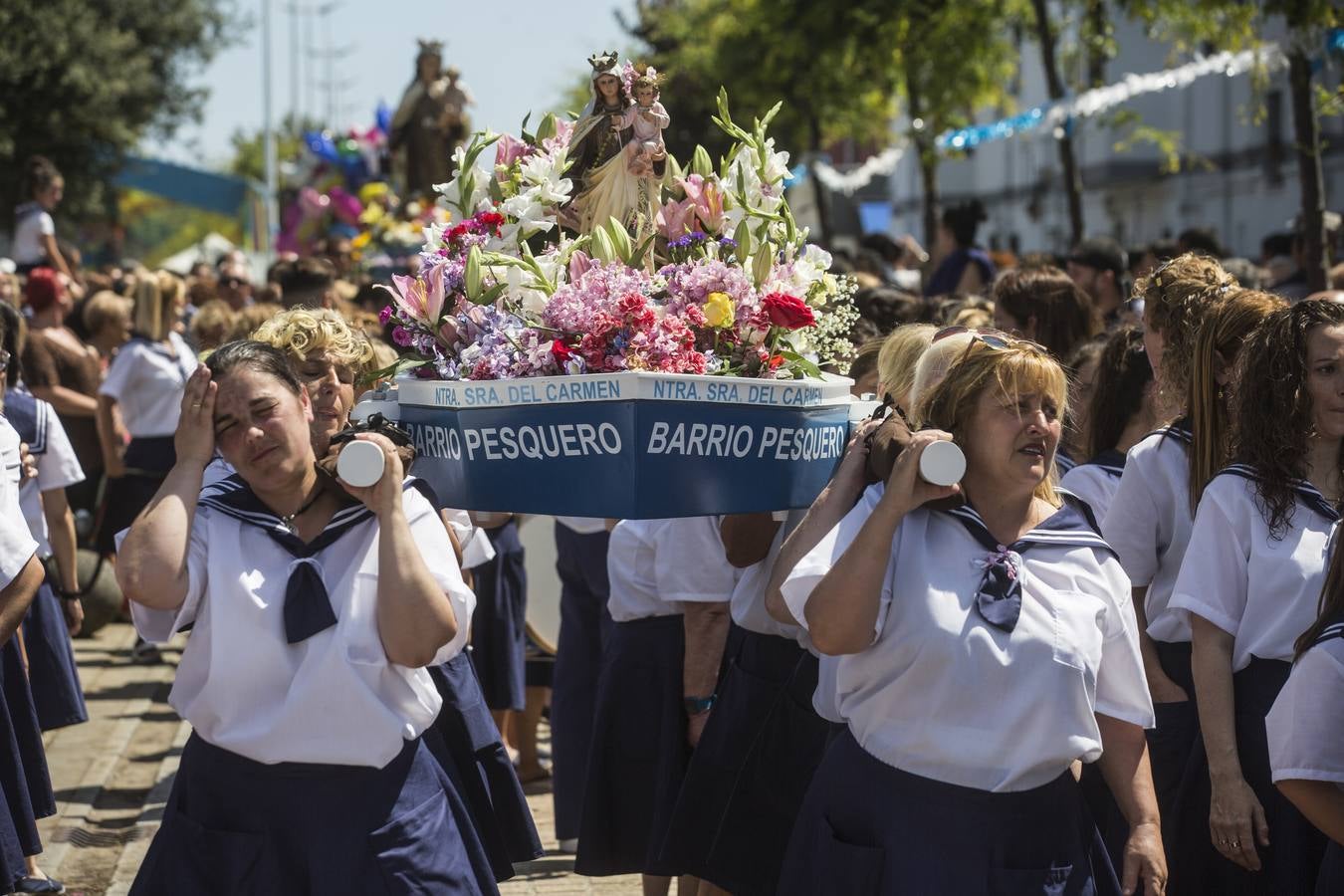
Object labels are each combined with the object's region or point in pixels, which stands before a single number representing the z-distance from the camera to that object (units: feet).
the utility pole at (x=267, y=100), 149.28
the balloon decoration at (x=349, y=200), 47.75
